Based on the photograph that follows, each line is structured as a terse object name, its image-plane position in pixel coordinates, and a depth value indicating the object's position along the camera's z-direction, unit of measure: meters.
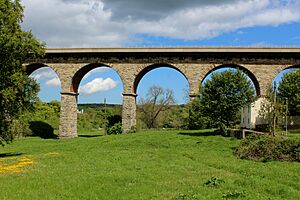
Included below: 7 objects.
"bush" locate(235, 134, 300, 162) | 17.94
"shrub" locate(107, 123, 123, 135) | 44.07
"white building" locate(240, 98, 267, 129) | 33.41
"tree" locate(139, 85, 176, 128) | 61.72
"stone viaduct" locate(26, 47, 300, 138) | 40.72
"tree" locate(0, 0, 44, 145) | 22.67
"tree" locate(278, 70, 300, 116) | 37.50
